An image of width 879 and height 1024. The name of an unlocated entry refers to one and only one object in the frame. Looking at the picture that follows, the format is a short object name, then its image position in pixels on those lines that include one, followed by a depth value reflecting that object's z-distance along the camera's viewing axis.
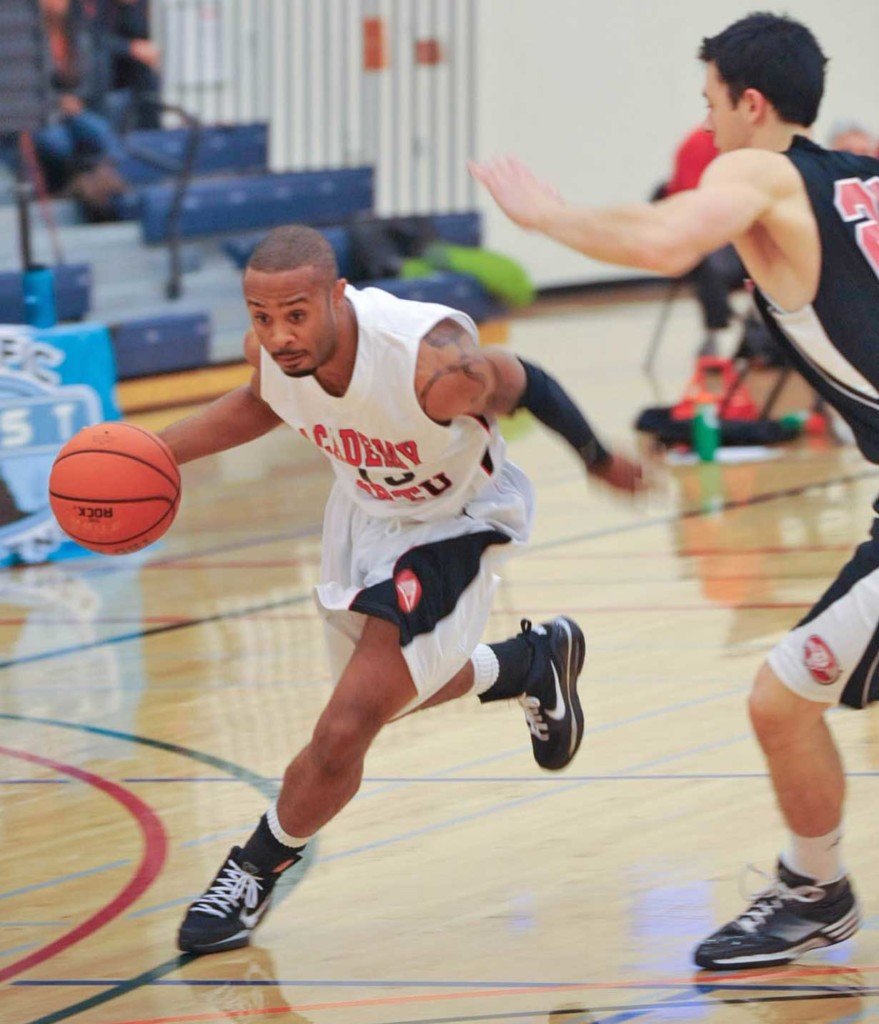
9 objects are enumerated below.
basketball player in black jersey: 5.82
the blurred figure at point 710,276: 20.39
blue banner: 14.18
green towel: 27.85
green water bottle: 17.97
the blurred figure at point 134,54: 25.35
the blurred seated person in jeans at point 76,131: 23.68
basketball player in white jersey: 6.82
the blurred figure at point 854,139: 18.89
